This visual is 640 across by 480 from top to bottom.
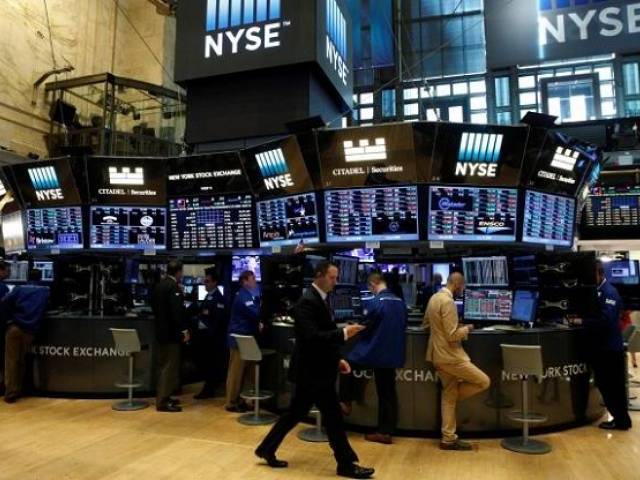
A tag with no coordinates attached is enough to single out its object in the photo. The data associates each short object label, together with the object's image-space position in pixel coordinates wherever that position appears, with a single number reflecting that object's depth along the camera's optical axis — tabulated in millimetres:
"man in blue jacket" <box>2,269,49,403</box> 5957
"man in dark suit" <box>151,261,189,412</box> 5570
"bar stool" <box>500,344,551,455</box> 4273
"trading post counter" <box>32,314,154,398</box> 6195
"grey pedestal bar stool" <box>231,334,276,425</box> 4977
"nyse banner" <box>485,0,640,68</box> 6809
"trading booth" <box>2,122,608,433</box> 4988
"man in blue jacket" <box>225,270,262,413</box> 5590
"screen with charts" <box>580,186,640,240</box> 8297
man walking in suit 3596
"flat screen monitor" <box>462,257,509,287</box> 5535
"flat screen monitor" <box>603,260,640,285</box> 8672
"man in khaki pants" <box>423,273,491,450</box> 4250
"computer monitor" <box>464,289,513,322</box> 5387
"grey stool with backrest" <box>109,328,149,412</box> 5590
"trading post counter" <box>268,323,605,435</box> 4703
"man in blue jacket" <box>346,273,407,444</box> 4492
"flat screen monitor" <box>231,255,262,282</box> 7473
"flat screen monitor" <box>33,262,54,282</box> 9594
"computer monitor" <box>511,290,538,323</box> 5160
